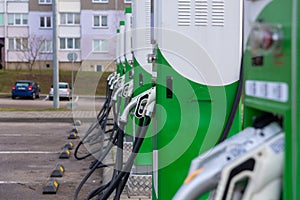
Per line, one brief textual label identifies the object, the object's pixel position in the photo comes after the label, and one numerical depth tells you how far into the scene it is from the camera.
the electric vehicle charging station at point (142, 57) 6.36
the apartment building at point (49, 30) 43.97
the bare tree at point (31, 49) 43.12
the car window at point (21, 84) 30.30
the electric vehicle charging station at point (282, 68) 1.68
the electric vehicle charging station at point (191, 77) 3.99
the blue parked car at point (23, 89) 30.06
